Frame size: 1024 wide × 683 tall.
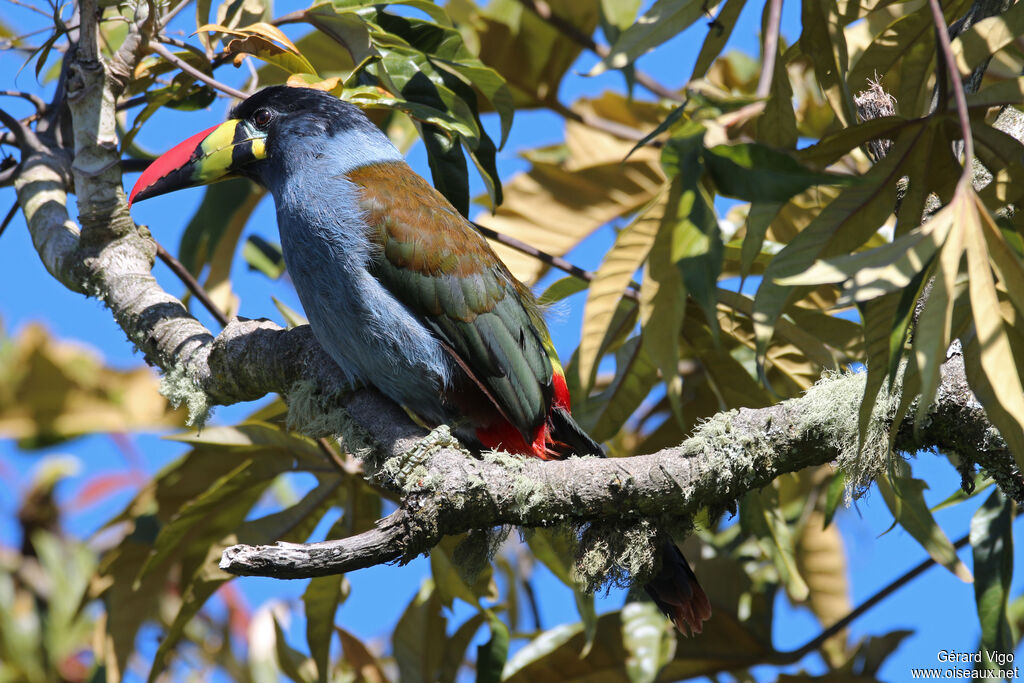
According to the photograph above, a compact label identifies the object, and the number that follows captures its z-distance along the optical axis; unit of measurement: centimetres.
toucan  508
